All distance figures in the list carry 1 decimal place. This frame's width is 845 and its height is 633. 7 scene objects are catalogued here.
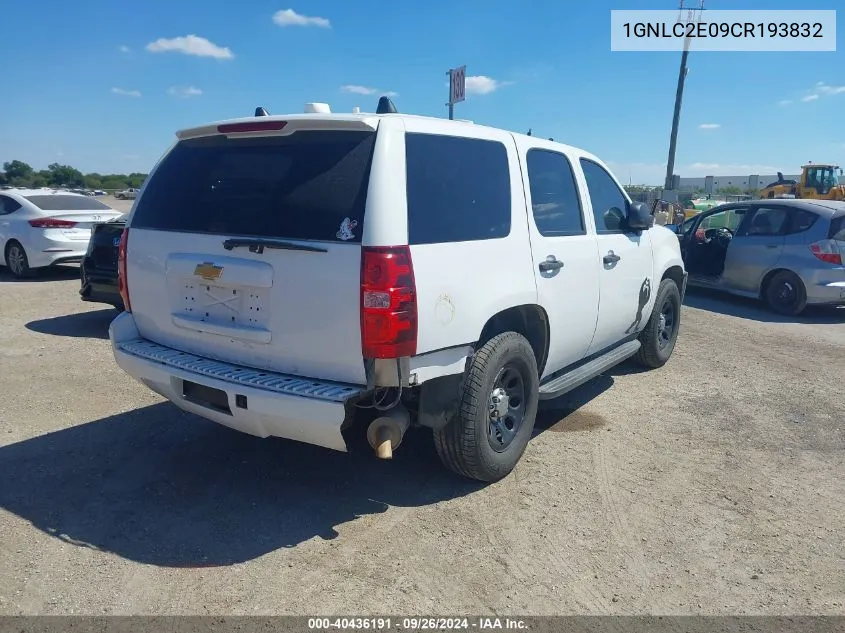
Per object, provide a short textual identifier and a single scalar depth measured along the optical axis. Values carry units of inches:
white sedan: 411.5
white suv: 121.3
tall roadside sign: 645.9
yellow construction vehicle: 1133.7
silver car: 358.3
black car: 280.8
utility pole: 978.1
